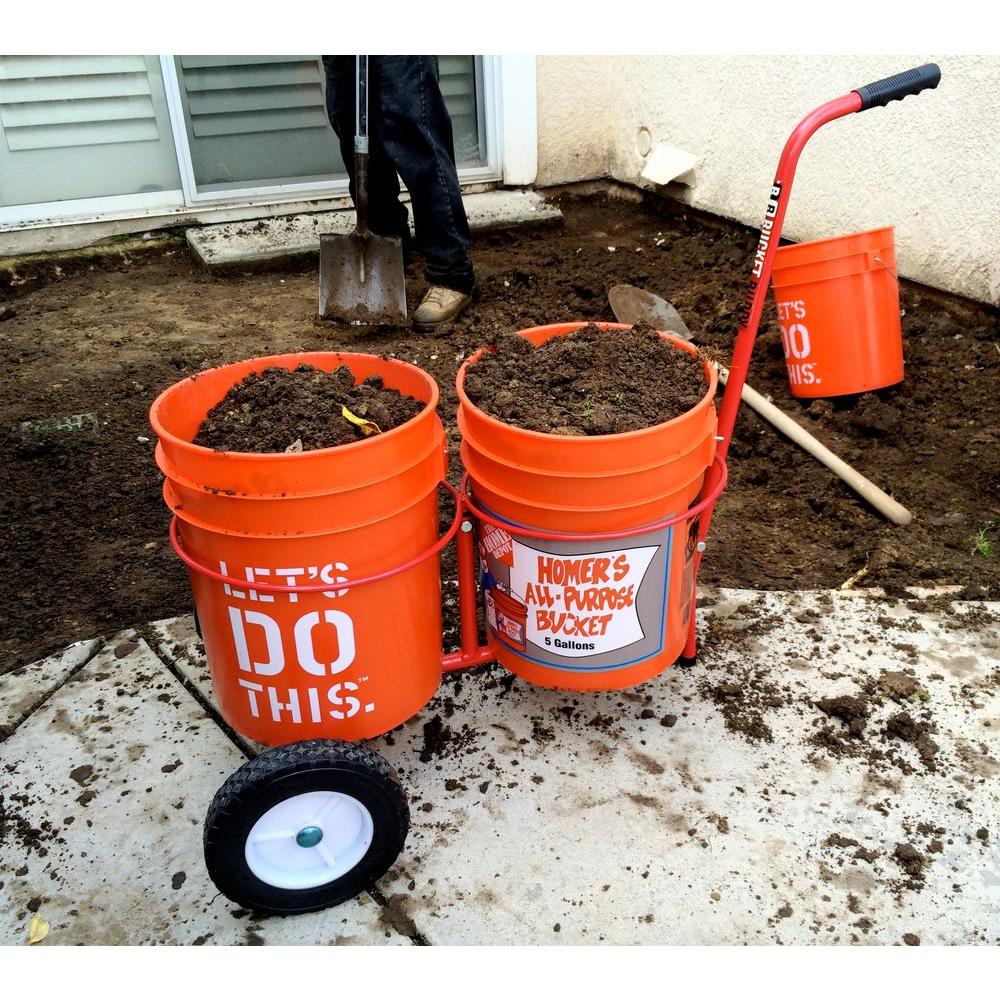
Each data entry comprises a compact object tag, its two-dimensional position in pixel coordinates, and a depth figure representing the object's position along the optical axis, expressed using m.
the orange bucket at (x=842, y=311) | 3.05
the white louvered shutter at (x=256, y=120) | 4.62
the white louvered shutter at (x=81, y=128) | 4.38
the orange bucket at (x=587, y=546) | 1.64
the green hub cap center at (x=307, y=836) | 1.58
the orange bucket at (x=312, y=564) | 1.52
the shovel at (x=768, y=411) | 2.70
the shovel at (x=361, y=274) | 3.94
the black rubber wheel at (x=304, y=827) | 1.52
